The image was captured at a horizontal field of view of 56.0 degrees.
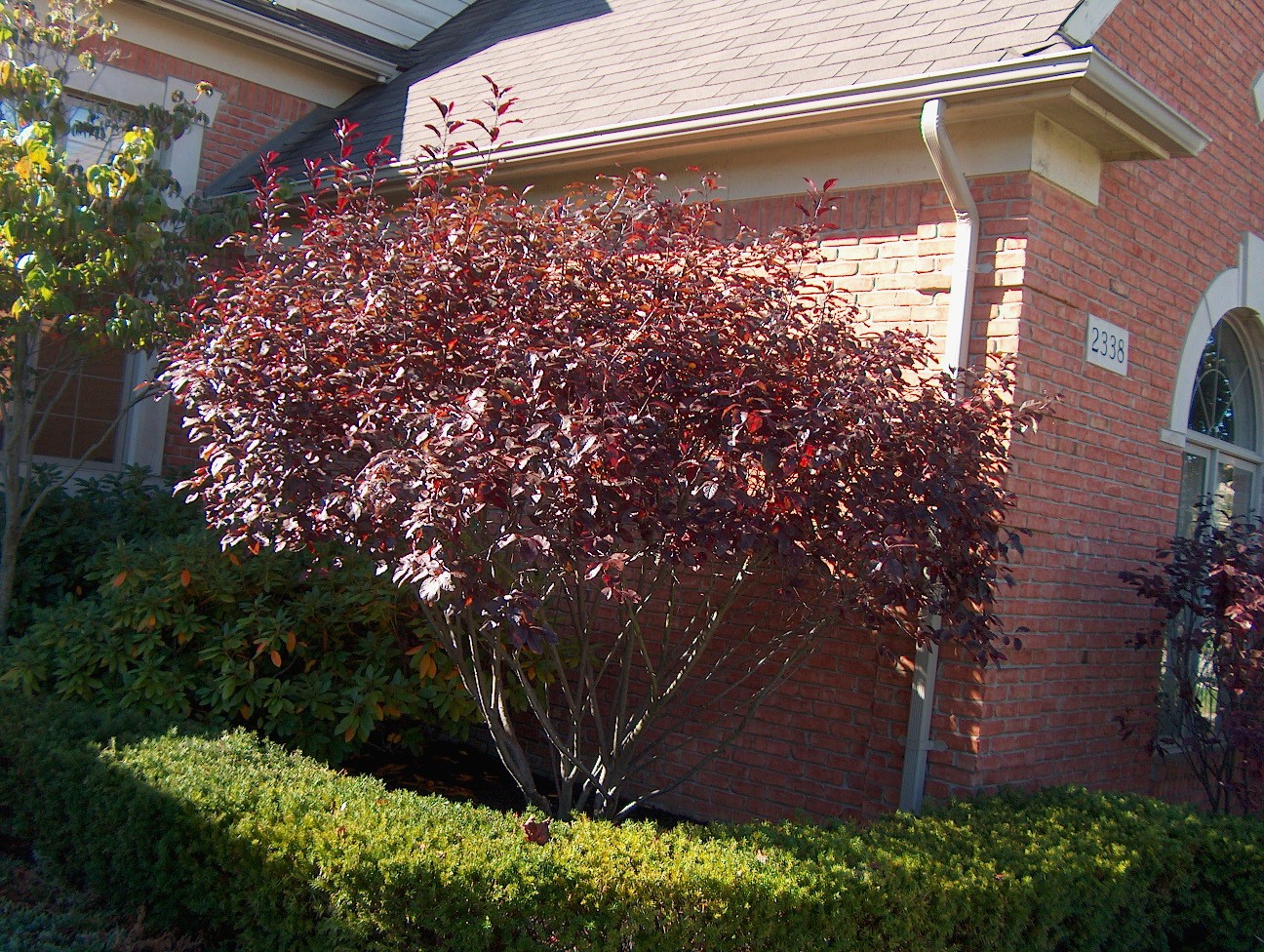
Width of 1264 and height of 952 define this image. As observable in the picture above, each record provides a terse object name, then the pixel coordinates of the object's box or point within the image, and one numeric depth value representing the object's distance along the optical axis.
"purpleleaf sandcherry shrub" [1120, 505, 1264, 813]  6.04
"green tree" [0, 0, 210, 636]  6.65
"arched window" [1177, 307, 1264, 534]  7.88
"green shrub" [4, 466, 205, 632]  8.03
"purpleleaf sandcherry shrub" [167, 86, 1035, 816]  4.21
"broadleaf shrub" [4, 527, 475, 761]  6.24
